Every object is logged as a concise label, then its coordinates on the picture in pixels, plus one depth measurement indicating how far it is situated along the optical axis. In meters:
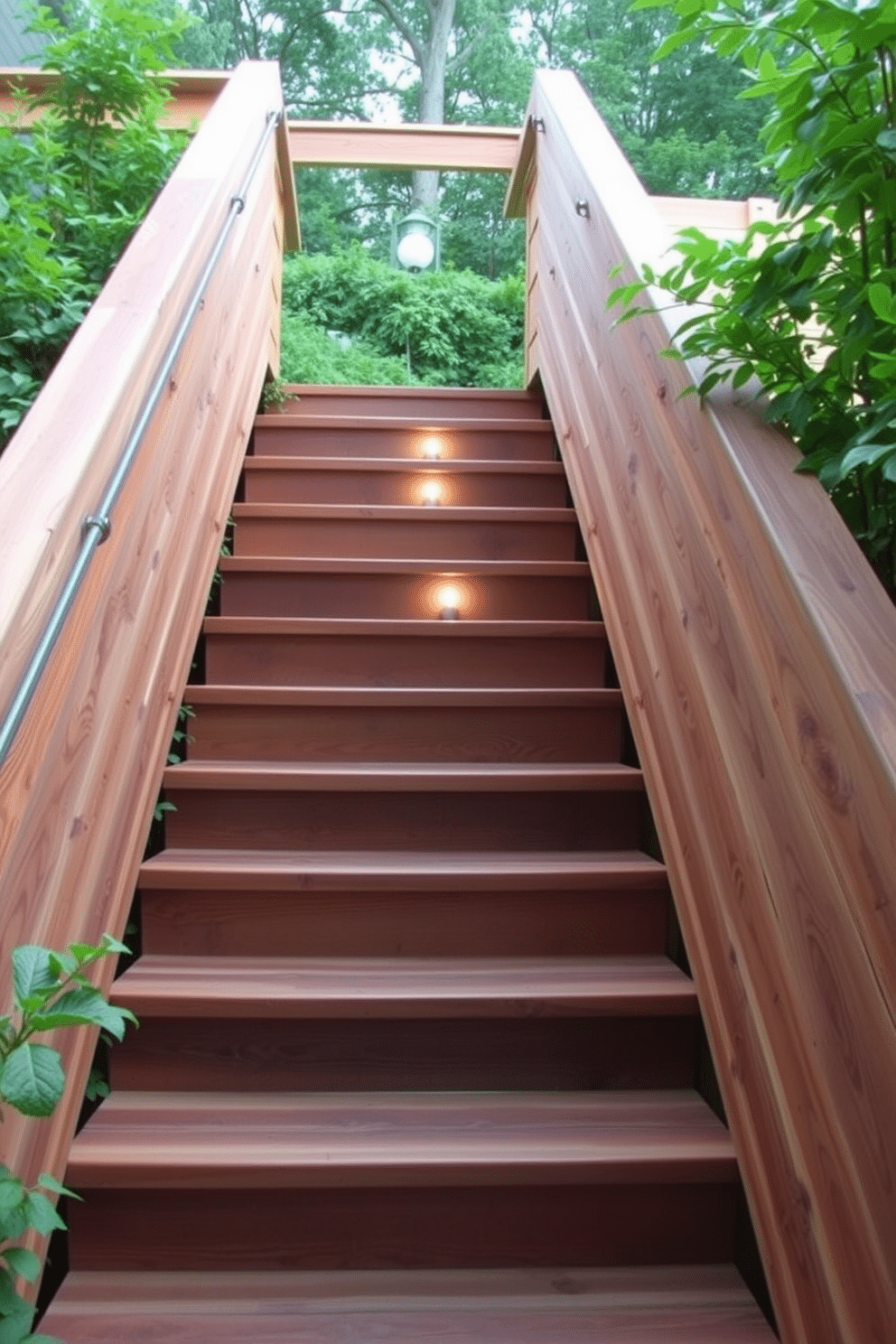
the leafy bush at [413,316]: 8.48
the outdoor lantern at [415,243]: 7.19
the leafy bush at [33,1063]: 1.00
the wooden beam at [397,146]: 5.07
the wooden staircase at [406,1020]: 1.56
